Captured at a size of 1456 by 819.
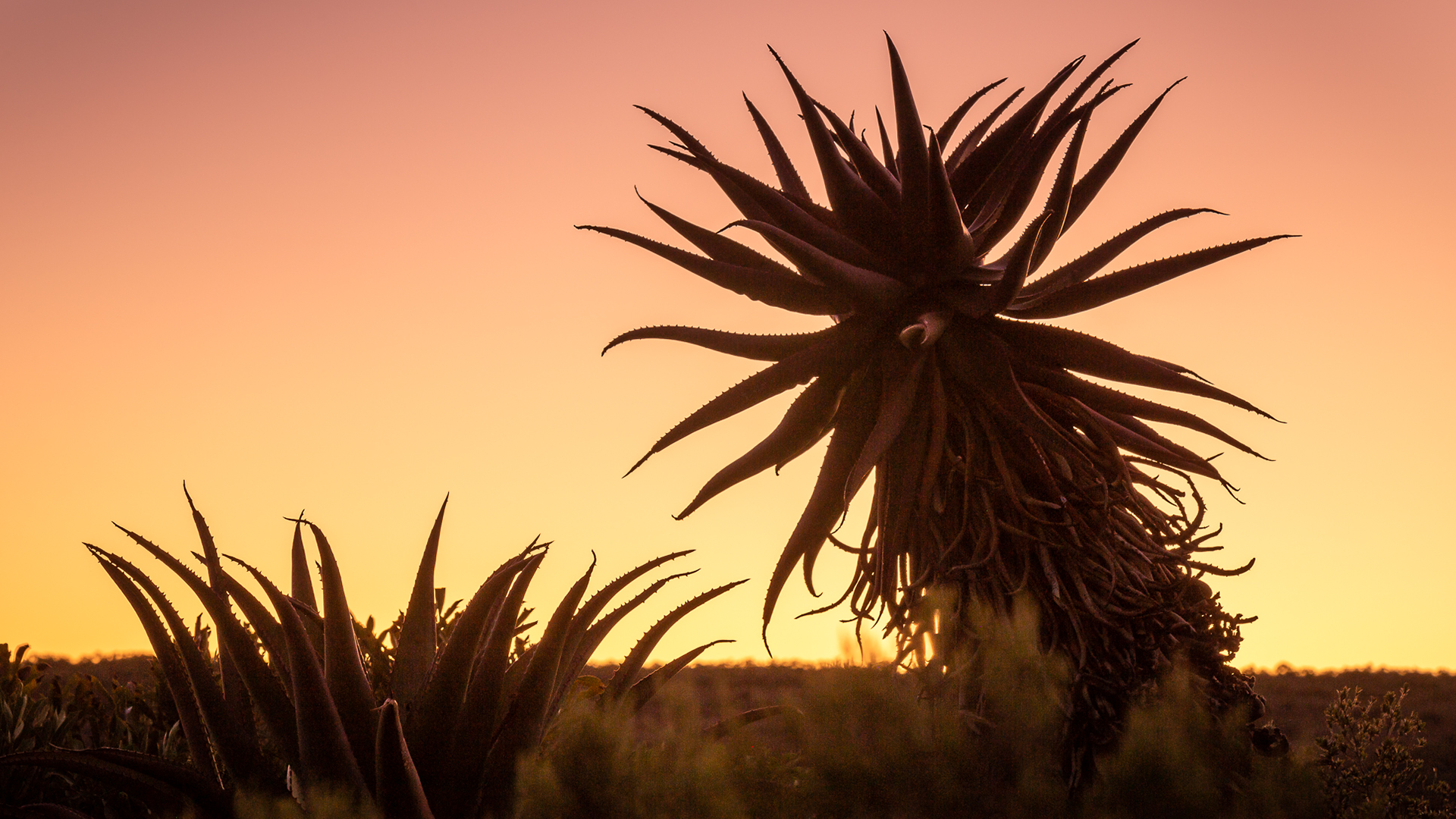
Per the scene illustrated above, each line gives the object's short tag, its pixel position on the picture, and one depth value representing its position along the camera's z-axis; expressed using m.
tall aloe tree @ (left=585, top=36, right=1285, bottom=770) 5.02
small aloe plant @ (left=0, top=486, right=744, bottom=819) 4.44
